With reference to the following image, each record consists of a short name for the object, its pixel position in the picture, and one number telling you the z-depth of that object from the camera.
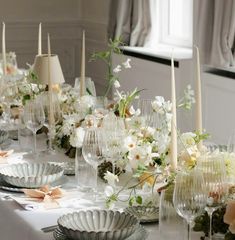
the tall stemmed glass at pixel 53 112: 3.38
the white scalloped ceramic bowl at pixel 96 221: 2.16
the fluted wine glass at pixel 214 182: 2.01
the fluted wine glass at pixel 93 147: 2.64
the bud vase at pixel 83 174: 2.74
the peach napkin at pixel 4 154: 3.20
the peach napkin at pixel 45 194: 2.57
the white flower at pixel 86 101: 3.47
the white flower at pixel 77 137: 2.93
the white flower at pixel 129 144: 2.70
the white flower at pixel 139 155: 2.67
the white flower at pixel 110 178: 2.47
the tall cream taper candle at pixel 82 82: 3.48
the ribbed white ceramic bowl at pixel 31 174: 2.71
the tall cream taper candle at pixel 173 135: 2.44
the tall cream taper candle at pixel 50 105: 3.35
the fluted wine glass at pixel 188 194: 1.95
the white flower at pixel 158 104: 2.97
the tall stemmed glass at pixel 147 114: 2.99
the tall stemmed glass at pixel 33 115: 3.24
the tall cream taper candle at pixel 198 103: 2.58
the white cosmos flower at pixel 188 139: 2.67
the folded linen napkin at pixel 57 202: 2.51
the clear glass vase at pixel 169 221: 2.00
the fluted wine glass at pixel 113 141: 2.67
